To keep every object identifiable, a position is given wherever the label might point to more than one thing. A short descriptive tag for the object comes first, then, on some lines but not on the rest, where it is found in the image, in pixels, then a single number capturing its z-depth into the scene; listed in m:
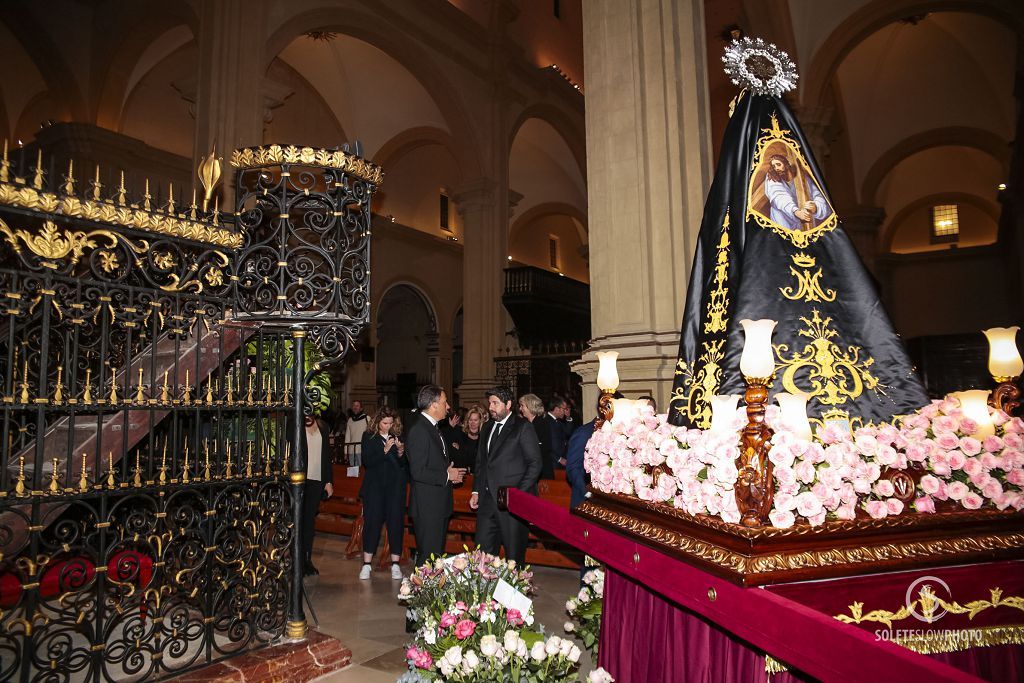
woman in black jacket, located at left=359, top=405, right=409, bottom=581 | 6.47
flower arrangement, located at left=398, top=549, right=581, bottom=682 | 2.62
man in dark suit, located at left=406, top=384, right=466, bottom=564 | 5.06
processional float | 1.77
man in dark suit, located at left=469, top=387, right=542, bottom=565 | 5.11
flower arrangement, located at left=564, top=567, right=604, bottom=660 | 3.69
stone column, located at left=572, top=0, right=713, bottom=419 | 5.91
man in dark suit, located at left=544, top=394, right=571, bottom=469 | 8.21
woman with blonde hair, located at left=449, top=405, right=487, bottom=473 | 8.39
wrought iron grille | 2.96
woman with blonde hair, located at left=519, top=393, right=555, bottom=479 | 6.29
